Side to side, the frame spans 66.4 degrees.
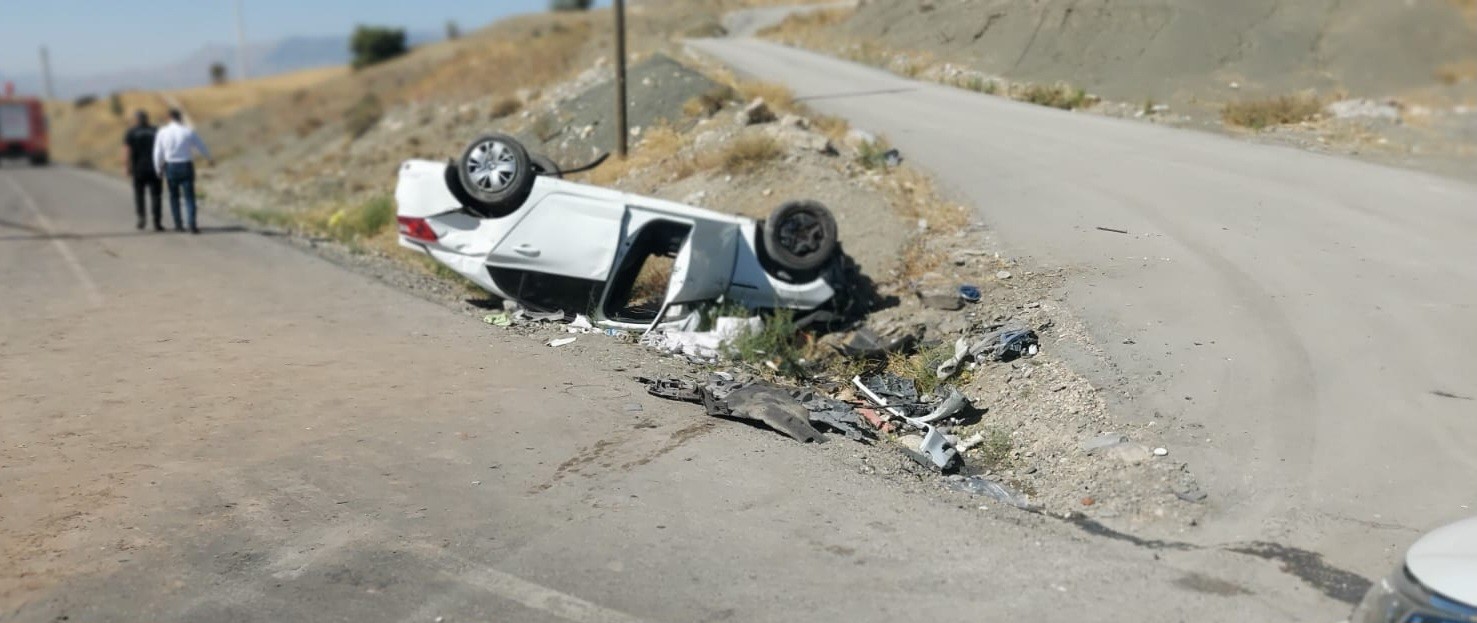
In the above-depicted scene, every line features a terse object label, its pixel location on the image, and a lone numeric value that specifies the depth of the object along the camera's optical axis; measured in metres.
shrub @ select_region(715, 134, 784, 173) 14.77
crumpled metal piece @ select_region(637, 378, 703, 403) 7.68
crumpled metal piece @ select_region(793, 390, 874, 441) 7.16
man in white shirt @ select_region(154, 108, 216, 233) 14.41
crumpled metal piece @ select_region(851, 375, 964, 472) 6.72
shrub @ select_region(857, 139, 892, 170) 14.77
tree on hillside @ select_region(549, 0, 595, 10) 91.06
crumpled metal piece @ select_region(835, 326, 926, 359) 9.18
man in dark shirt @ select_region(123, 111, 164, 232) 15.12
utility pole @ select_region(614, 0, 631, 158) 17.69
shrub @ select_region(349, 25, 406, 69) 81.25
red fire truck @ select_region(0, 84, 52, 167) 45.69
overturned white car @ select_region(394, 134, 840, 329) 9.48
